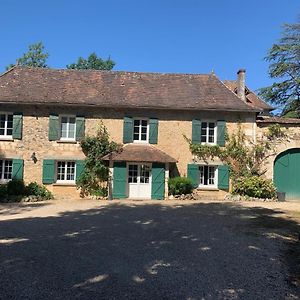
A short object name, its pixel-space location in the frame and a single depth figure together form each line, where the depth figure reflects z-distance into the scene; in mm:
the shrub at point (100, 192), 17688
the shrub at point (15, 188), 16789
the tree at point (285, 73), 27156
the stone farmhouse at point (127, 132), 17609
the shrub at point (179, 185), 17406
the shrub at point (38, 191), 17250
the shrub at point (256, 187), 17438
